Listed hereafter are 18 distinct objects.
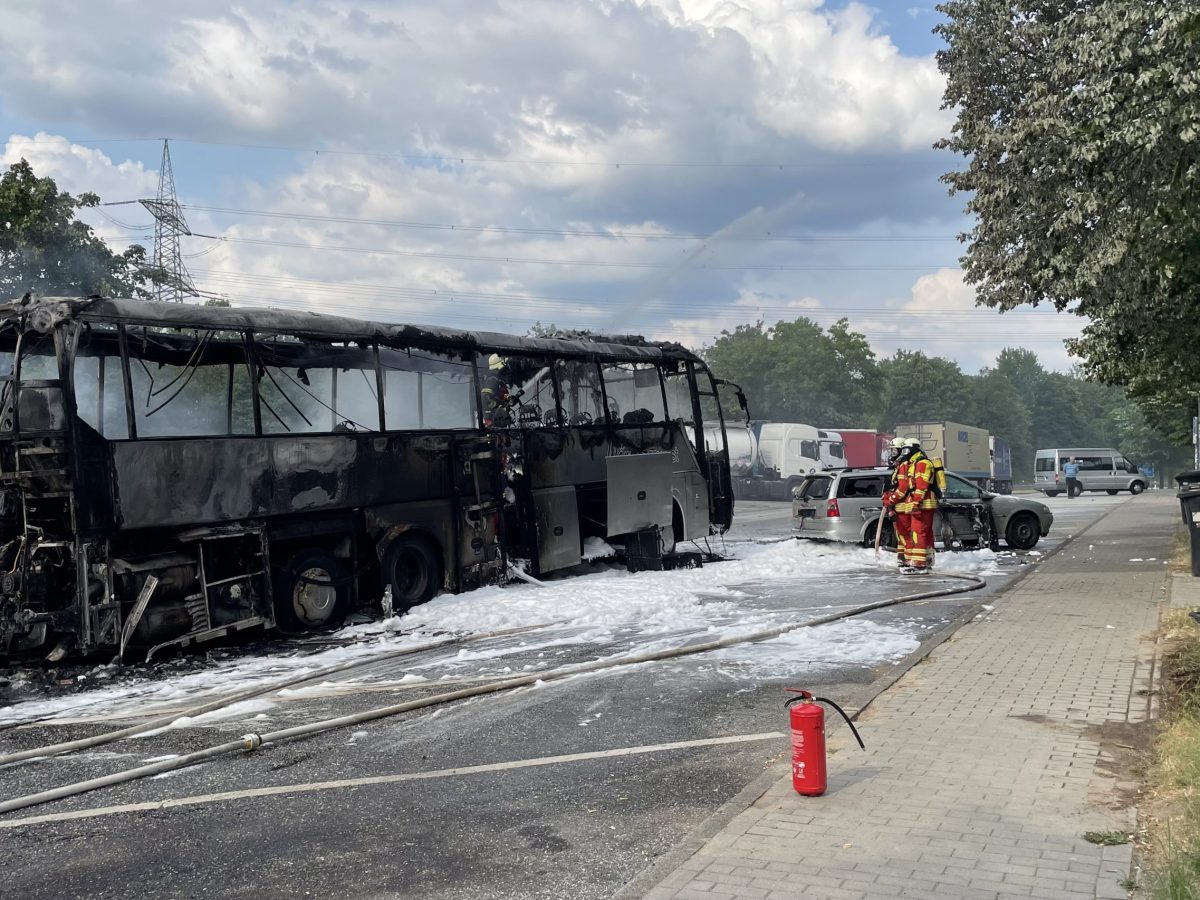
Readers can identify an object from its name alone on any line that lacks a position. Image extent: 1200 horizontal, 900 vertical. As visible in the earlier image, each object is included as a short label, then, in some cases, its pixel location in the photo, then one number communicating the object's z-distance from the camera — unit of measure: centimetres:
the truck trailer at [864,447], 5022
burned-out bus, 988
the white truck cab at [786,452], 4497
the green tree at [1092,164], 1038
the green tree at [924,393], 10706
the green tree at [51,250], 2473
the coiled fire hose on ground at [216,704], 689
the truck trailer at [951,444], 5178
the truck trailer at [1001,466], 5858
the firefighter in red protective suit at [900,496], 1557
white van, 5359
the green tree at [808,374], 9006
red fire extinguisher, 526
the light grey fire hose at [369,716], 602
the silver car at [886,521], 1872
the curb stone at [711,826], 430
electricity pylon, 5109
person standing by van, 5048
